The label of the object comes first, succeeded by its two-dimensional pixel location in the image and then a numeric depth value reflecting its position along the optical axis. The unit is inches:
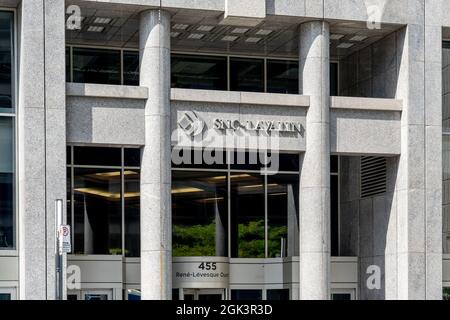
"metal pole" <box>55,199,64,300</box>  677.9
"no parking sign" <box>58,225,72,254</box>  693.9
